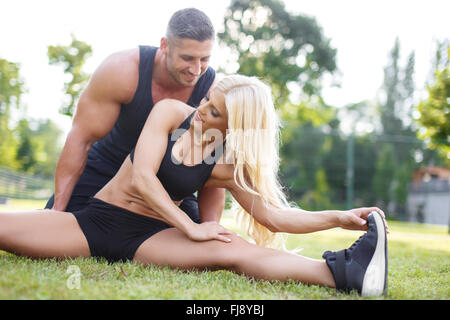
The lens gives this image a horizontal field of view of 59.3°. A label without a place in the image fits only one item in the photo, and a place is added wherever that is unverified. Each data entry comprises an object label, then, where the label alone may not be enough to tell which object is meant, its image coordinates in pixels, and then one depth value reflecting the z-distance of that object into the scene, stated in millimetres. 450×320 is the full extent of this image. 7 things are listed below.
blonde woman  2105
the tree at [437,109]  9750
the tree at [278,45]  19953
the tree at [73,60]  15797
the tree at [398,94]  32500
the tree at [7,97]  18766
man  2672
